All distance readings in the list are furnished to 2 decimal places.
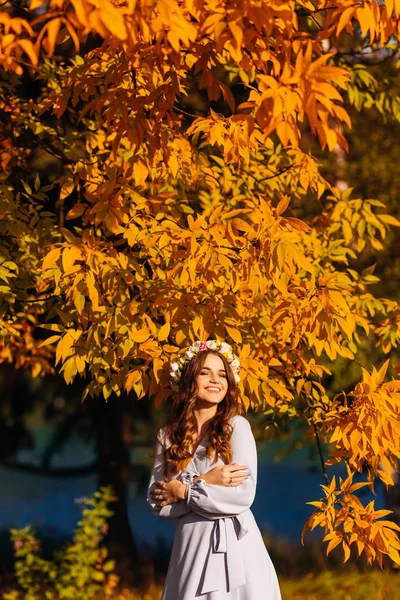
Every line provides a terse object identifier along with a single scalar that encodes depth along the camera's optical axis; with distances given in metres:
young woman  4.25
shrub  8.86
